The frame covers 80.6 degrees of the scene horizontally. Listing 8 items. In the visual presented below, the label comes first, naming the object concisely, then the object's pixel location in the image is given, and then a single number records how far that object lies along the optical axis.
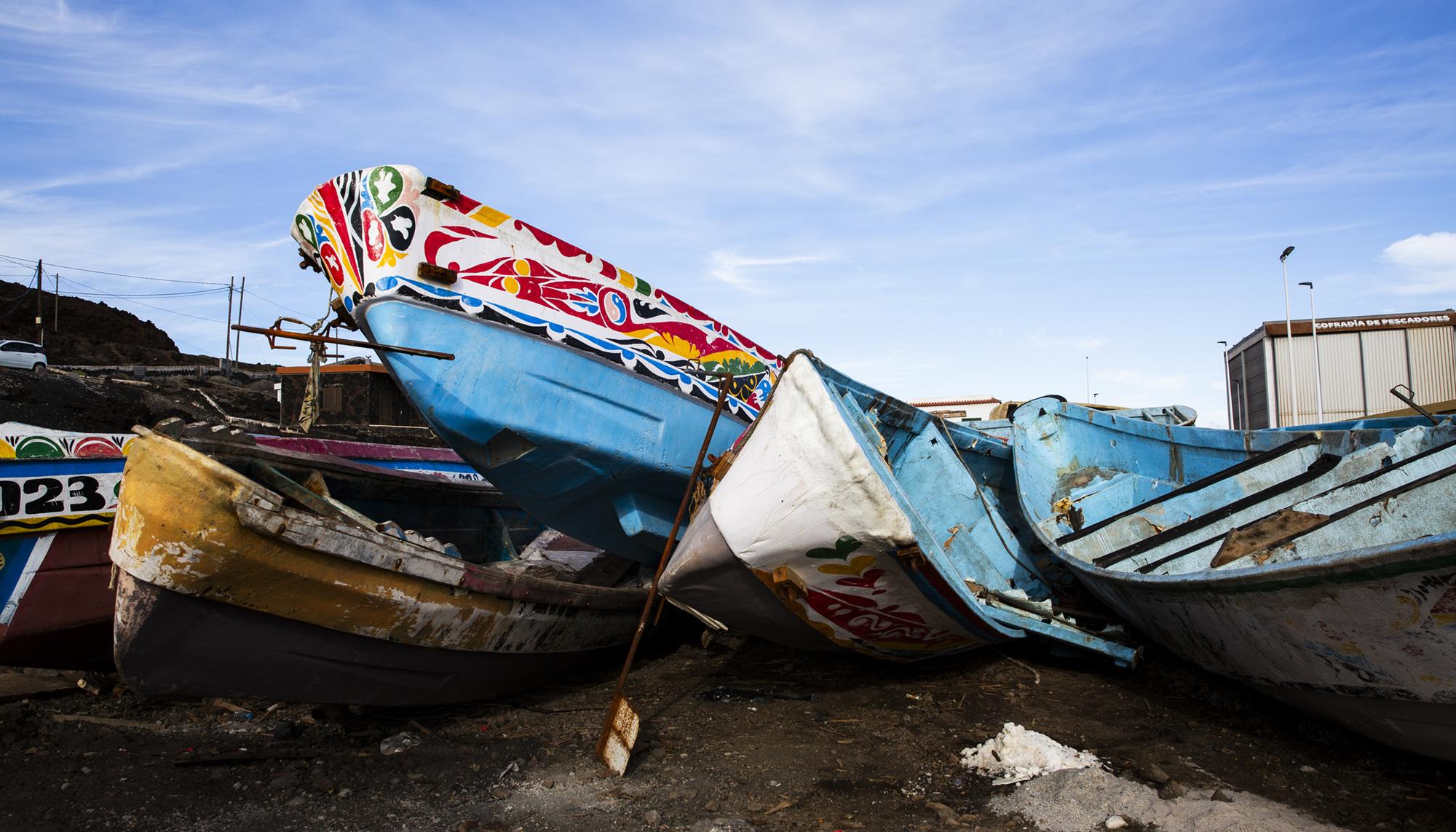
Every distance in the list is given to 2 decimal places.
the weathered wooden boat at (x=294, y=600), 3.64
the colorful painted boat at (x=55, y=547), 4.93
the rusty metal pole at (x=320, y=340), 4.68
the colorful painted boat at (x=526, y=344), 5.05
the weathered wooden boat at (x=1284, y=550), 3.15
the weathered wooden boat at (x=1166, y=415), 8.92
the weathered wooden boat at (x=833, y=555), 3.90
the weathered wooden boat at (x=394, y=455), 6.94
